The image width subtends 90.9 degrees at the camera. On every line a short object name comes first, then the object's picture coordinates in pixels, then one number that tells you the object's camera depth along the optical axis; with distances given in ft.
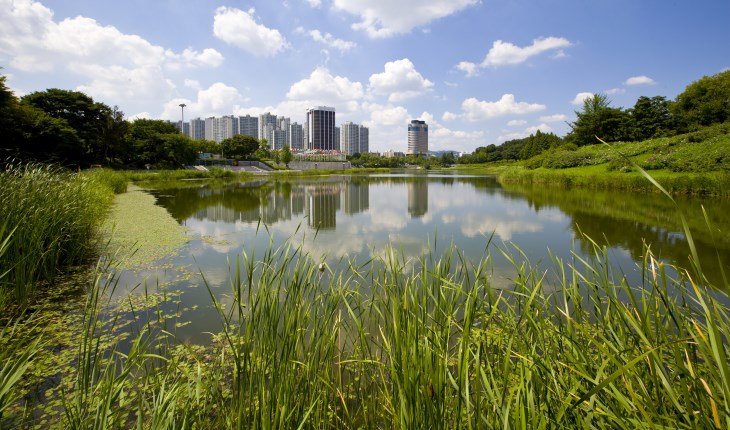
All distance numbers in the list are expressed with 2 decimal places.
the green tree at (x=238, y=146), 179.52
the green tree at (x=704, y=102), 74.23
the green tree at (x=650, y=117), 86.94
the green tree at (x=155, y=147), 115.14
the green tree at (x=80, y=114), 82.38
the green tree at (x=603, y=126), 91.61
